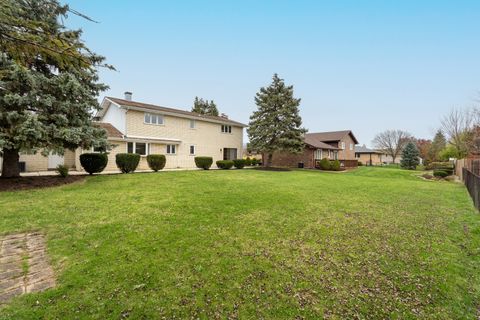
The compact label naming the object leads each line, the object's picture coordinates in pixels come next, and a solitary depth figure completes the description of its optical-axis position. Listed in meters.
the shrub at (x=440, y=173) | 20.39
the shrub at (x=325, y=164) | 26.25
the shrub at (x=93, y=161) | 13.27
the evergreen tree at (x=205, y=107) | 46.31
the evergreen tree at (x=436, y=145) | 40.56
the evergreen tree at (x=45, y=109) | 8.69
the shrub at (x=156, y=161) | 16.64
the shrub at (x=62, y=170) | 11.68
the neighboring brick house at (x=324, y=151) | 28.56
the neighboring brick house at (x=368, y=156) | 53.47
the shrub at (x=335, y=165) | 26.16
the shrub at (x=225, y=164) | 21.55
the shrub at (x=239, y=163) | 22.93
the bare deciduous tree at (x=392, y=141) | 55.14
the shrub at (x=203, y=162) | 20.00
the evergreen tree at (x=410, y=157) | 36.40
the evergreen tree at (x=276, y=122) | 24.11
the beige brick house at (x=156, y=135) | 17.55
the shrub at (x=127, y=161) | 14.79
